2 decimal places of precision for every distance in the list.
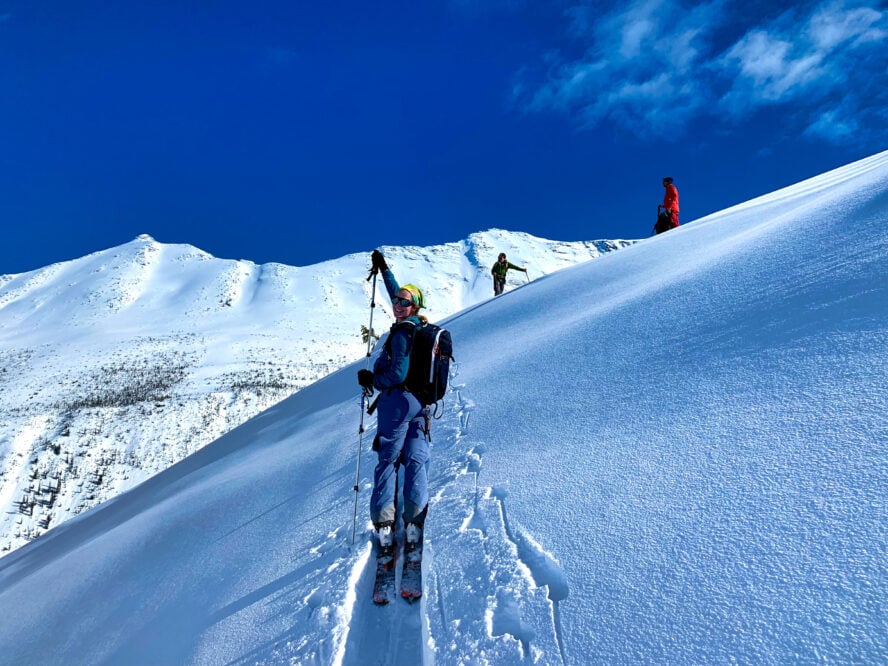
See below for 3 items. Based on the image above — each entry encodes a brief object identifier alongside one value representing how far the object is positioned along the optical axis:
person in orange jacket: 15.49
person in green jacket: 17.94
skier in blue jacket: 3.71
